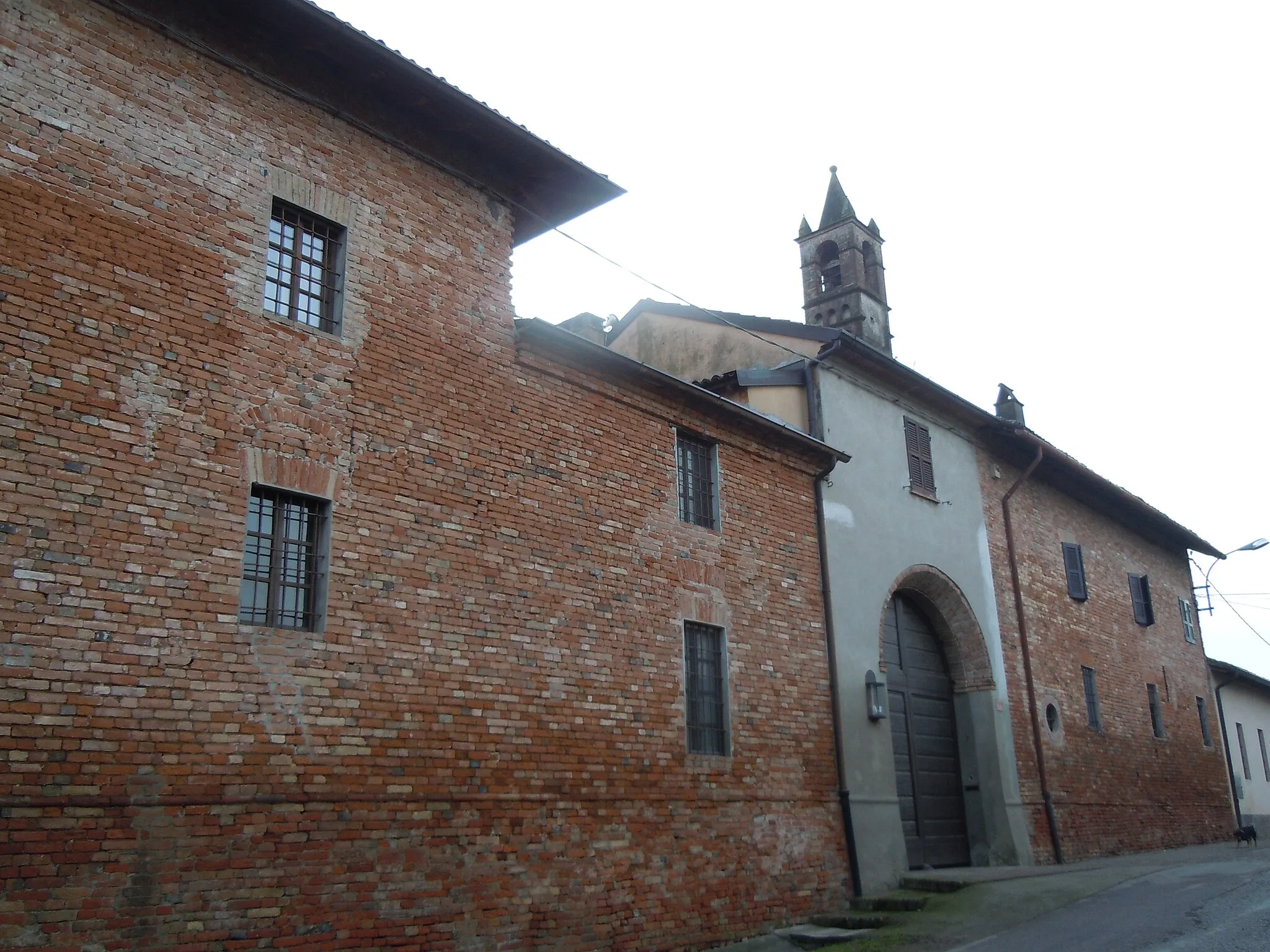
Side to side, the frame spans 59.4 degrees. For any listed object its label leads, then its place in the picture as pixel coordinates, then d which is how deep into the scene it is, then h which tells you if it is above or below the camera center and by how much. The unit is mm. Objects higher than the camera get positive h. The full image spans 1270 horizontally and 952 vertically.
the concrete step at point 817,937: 11062 -1462
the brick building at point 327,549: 7184 +1906
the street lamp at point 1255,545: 24016 +4740
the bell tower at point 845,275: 20906 +9526
